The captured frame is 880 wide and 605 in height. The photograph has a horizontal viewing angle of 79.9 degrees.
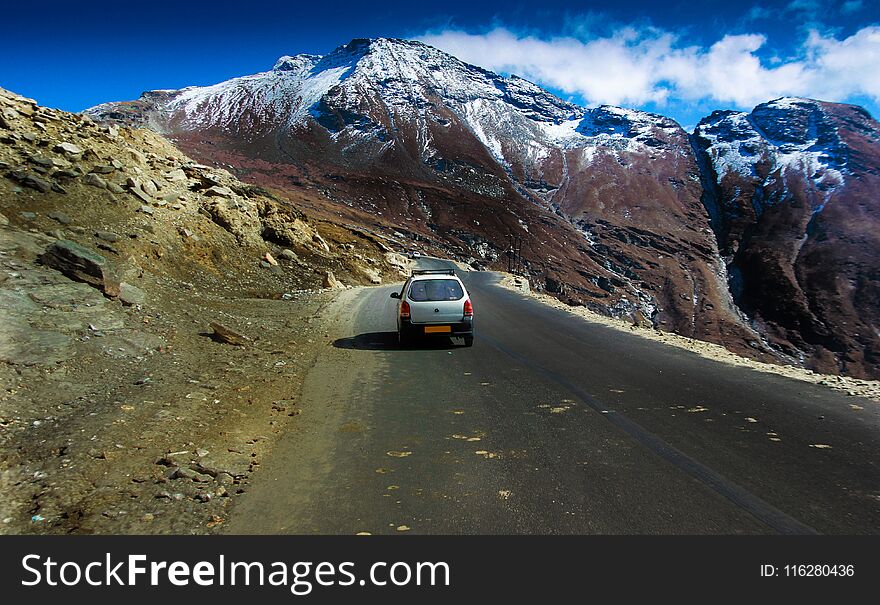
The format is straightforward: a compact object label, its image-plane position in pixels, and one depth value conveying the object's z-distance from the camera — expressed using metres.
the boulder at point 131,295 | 10.12
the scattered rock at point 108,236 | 13.67
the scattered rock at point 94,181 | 16.14
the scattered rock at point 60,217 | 13.21
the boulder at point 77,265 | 9.66
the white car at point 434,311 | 11.31
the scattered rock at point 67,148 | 17.00
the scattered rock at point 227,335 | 10.28
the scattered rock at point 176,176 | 22.69
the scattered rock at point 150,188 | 19.23
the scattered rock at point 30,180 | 14.27
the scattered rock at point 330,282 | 24.27
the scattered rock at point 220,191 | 23.72
